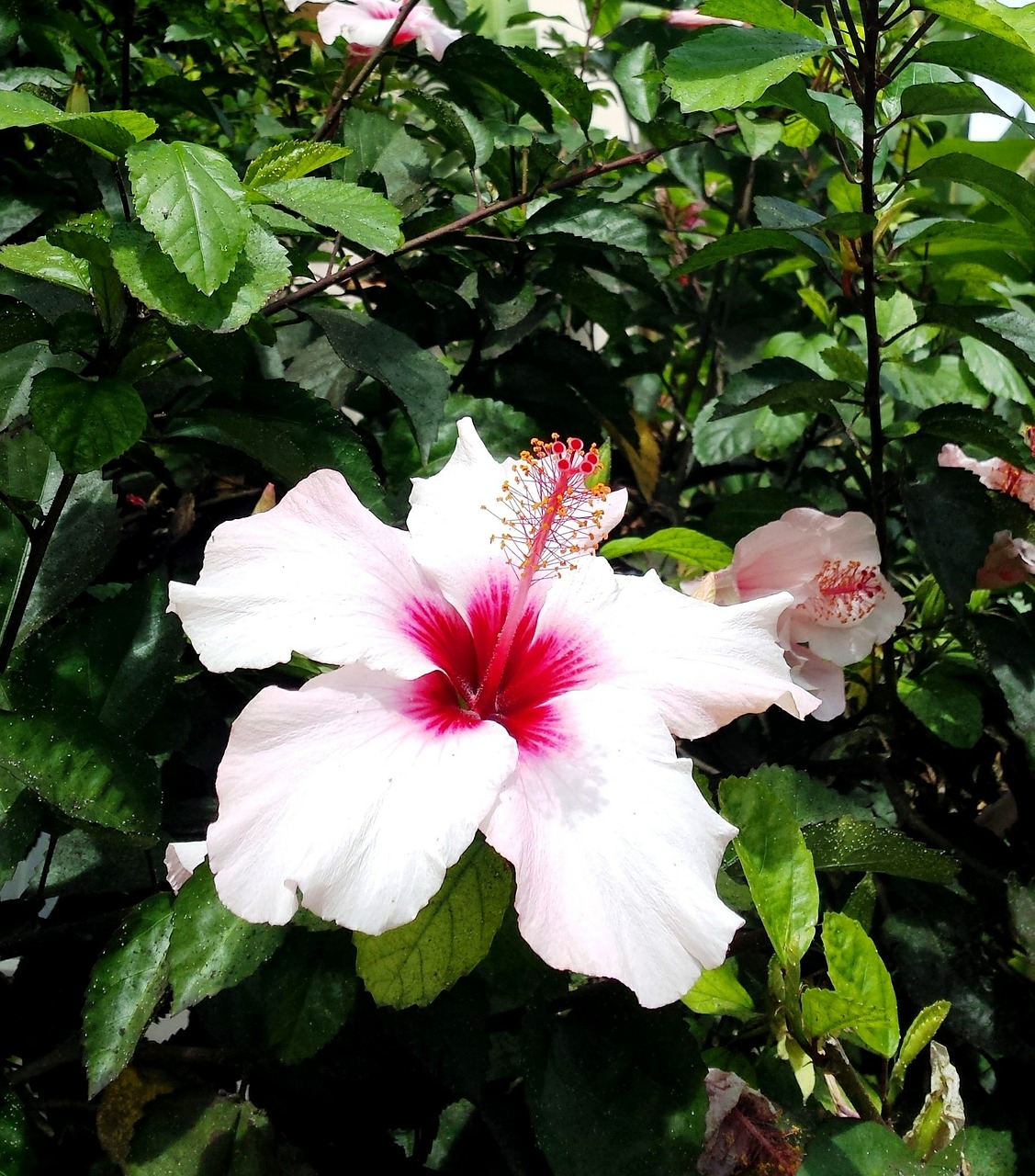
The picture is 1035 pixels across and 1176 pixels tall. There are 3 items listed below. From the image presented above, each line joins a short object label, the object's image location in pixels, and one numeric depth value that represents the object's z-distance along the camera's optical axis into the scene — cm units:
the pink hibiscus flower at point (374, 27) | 41
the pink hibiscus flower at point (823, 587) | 35
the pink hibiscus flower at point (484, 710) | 21
